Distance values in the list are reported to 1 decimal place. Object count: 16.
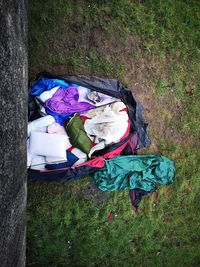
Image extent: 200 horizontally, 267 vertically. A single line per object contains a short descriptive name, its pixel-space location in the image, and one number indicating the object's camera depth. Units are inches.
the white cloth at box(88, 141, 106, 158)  89.3
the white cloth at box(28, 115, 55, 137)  86.4
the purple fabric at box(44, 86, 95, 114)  88.0
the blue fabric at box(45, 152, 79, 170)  86.5
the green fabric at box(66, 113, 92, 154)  86.1
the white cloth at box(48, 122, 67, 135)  86.6
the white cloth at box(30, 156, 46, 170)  85.9
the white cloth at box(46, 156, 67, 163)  85.7
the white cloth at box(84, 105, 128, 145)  87.9
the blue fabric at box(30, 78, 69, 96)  90.0
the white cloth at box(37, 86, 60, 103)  88.4
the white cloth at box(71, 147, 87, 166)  87.9
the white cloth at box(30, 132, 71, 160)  84.6
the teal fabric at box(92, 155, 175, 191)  94.8
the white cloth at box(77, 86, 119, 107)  91.3
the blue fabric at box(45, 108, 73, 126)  88.3
